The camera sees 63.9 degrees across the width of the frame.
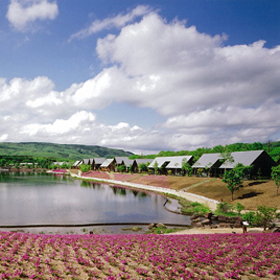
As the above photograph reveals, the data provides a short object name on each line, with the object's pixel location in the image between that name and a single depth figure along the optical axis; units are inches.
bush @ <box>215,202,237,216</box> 1344.1
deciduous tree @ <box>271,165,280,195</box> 1572.3
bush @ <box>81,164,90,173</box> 4905.0
